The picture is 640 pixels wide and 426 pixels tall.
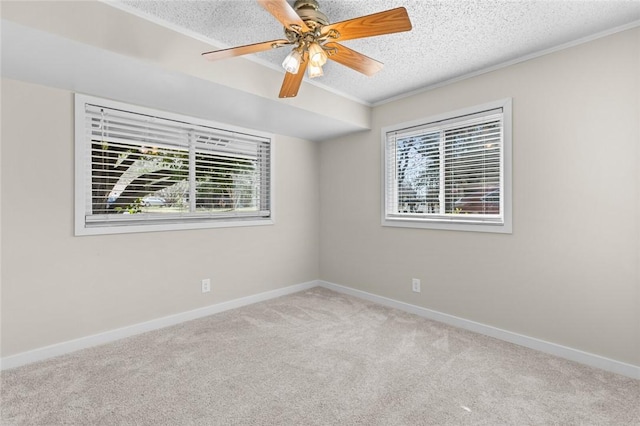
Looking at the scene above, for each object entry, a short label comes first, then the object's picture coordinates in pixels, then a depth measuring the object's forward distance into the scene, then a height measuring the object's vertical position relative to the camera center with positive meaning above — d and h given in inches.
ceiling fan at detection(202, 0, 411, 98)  56.9 +37.9
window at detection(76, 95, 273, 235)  100.0 +17.1
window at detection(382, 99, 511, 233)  104.8 +17.1
